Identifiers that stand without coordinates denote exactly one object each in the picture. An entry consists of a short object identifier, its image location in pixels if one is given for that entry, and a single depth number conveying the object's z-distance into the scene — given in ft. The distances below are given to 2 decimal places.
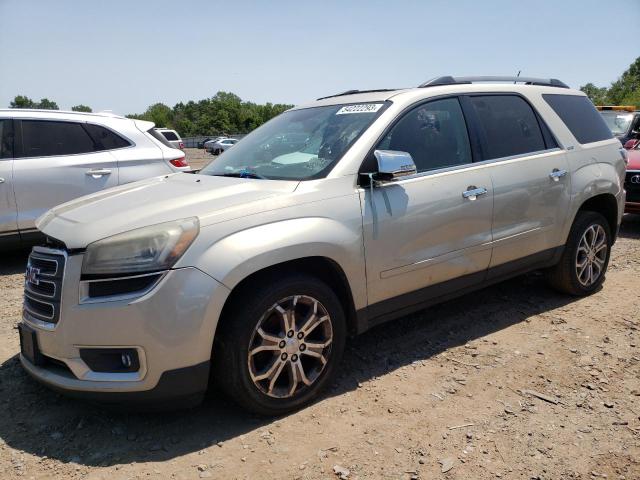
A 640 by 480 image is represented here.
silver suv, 8.46
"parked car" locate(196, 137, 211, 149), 209.38
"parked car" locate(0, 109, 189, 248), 18.86
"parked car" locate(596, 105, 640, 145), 35.62
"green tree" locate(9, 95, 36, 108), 384.68
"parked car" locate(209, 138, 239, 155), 144.87
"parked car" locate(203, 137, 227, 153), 162.79
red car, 24.86
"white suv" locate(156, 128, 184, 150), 75.61
